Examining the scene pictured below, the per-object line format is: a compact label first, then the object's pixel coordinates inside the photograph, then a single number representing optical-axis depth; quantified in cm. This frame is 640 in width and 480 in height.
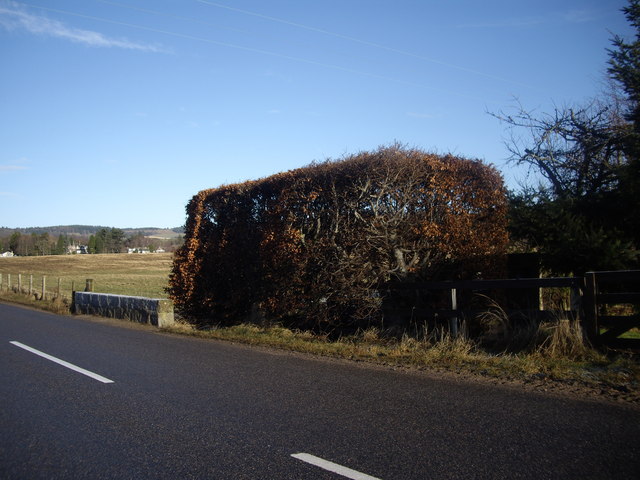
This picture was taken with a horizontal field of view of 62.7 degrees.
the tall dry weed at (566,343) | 775
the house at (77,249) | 15358
